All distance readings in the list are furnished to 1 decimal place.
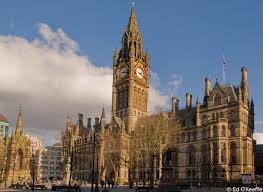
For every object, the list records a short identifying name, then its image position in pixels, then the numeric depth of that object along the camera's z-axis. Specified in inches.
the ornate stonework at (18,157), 3796.8
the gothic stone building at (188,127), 3408.0
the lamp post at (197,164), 3649.1
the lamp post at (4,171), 3842.0
